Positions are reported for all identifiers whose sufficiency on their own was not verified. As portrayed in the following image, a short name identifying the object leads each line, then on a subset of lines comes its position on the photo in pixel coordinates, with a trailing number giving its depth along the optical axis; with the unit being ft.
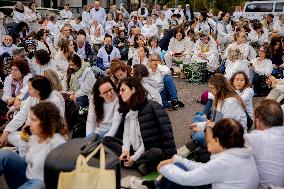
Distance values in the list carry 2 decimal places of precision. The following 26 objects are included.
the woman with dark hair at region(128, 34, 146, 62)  38.14
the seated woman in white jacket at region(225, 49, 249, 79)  31.60
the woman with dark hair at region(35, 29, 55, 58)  37.78
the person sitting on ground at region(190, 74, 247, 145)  18.79
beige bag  12.10
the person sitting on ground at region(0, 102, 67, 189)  14.03
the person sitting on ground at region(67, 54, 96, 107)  26.81
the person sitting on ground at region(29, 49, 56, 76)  26.66
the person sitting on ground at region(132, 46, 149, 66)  32.67
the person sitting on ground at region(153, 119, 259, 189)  12.10
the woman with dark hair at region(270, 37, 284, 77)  35.37
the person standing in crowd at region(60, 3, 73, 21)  66.80
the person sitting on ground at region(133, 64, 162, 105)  23.56
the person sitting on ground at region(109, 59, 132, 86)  23.64
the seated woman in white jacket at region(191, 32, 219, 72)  38.58
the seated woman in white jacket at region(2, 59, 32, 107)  24.71
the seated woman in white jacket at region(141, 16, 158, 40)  57.48
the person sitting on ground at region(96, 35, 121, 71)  37.78
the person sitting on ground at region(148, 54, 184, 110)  29.37
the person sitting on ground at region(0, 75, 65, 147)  18.94
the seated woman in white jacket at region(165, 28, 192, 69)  42.16
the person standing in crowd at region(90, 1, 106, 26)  61.52
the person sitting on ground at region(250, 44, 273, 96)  33.68
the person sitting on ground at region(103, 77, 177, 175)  17.38
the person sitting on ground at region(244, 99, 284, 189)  13.28
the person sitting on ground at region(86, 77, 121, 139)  19.51
